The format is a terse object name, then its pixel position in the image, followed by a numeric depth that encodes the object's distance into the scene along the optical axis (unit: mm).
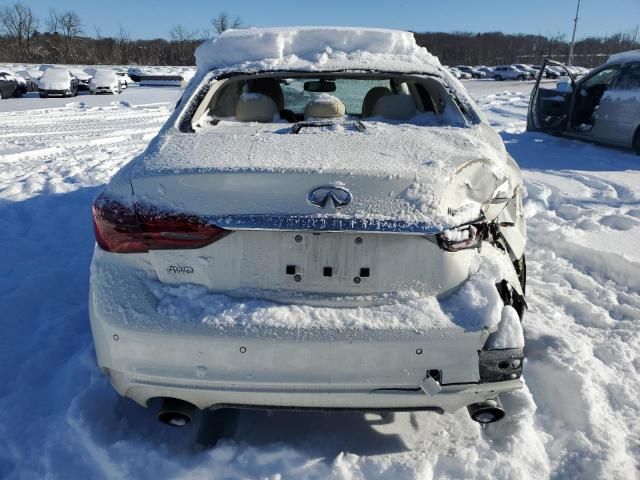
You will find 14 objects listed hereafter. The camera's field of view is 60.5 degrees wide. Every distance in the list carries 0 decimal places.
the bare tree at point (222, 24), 75162
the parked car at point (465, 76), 54531
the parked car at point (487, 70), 58106
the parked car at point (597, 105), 9258
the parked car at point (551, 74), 53559
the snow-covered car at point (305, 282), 1966
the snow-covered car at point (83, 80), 30828
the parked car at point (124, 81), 32491
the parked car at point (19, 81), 26009
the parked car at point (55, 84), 25656
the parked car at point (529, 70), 54038
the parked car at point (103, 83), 28141
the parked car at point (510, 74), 52812
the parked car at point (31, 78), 28314
